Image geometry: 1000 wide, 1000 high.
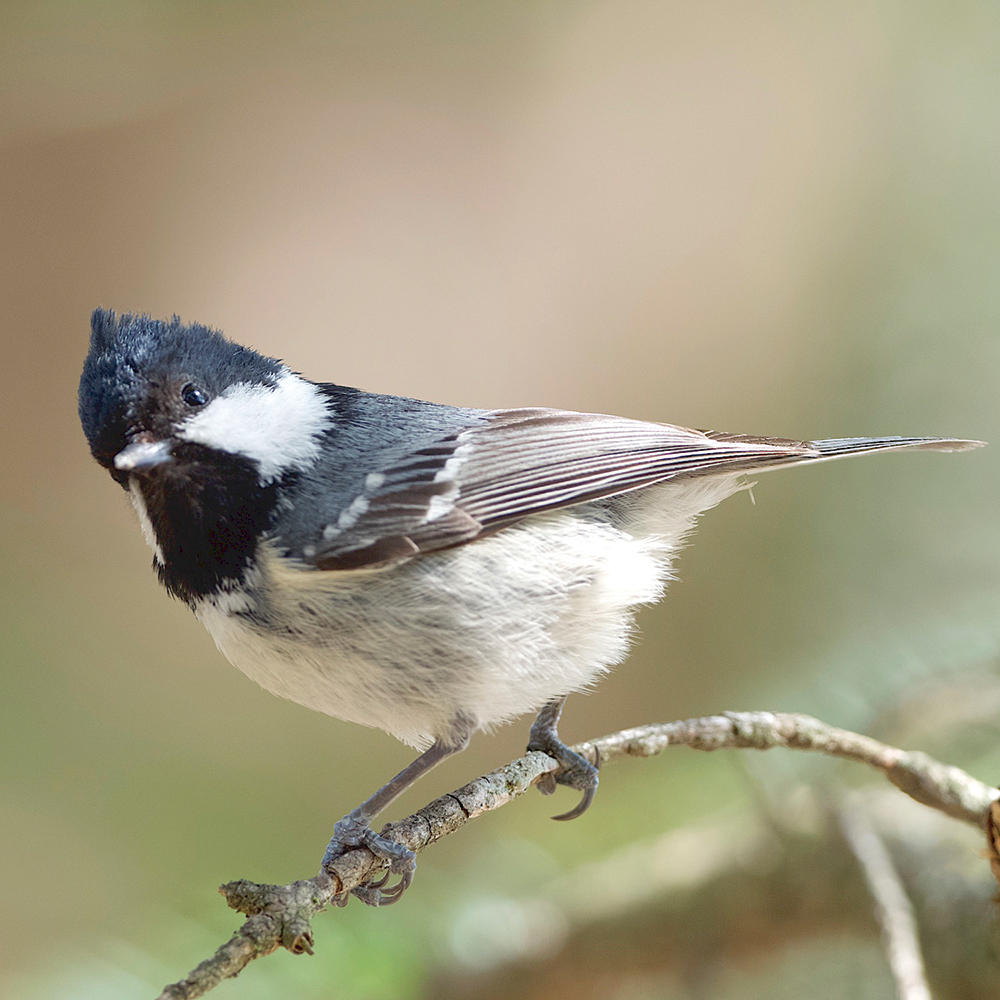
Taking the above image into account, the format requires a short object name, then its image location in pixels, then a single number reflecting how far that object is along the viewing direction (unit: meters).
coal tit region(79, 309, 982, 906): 2.65
